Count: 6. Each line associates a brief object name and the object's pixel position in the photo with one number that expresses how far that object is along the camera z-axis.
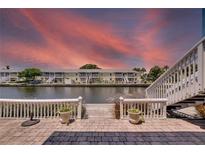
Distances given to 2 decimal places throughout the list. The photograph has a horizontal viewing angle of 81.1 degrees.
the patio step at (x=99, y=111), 3.67
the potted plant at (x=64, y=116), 3.10
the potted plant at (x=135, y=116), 3.09
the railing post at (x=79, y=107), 3.38
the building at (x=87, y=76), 26.14
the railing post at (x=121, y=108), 3.39
